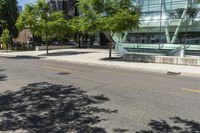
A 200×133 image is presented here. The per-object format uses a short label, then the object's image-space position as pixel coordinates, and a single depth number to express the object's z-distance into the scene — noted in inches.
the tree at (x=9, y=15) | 1103.7
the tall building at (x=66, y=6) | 1227.5
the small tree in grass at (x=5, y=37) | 1026.2
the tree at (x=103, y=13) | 560.0
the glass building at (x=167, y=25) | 754.0
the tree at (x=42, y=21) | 745.4
